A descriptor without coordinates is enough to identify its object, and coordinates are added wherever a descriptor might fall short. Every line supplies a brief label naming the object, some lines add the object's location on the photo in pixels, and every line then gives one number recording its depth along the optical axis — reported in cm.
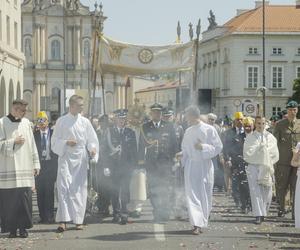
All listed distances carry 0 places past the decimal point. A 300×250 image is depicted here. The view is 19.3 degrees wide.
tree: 8781
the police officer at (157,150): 1533
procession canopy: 1764
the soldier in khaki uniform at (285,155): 1606
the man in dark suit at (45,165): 1554
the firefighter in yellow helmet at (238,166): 1684
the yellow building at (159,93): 13901
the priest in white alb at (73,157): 1384
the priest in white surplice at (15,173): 1304
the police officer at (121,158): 1524
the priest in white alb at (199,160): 1358
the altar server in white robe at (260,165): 1496
